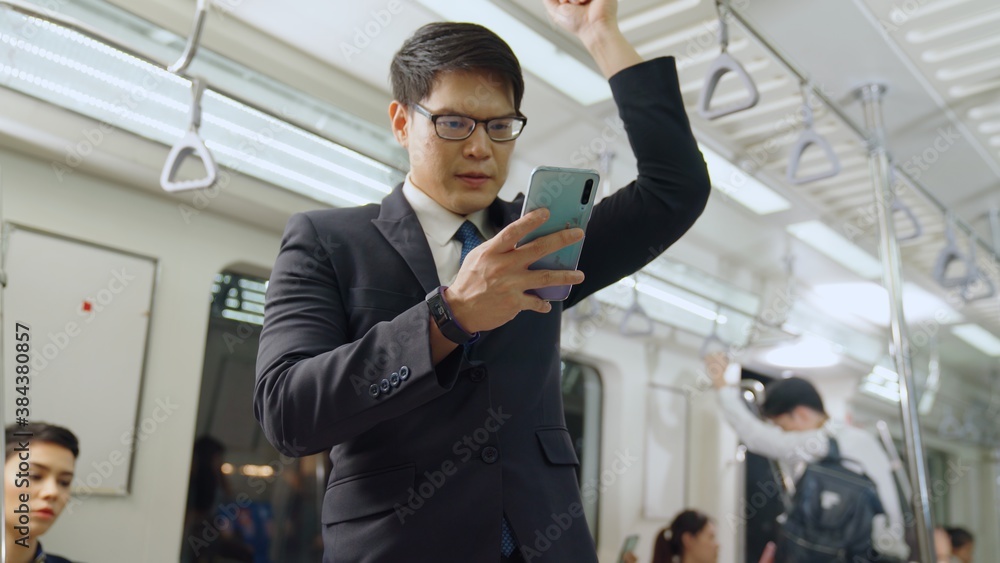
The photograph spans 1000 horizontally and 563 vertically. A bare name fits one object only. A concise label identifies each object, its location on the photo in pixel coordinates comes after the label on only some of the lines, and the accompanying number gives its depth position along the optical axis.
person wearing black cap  5.42
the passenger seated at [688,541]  6.12
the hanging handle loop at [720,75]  2.95
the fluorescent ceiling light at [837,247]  6.29
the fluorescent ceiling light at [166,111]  2.98
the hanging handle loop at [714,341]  6.75
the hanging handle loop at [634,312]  5.49
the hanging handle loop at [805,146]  3.48
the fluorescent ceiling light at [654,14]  3.45
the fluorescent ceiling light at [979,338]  8.96
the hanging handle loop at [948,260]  4.93
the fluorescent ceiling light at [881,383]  9.22
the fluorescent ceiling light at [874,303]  7.72
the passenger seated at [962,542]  7.72
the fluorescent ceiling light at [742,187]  4.99
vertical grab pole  3.33
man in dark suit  0.97
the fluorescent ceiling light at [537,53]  3.43
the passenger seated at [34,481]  2.75
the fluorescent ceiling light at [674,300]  6.20
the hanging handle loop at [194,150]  2.80
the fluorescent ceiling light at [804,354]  6.87
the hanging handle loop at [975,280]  5.06
